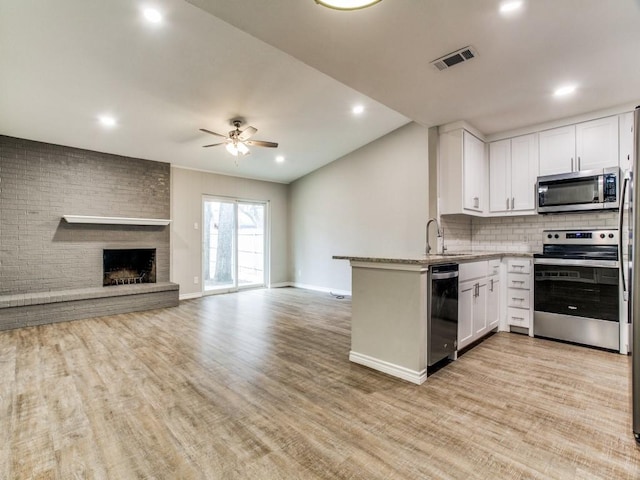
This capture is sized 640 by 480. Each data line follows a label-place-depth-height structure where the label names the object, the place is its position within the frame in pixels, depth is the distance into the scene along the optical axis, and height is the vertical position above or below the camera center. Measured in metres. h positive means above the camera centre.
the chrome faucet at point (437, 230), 3.74 +0.14
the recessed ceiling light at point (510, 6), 1.92 +1.45
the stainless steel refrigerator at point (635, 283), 1.82 -0.25
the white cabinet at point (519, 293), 3.76 -0.64
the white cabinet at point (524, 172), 3.95 +0.88
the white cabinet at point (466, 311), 3.06 -0.70
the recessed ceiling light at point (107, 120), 4.15 +1.64
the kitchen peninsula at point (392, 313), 2.53 -0.62
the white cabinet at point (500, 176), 4.17 +0.87
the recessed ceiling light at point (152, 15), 2.49 +1.83
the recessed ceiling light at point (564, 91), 3.00 +1.45
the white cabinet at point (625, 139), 3.32 +1.07
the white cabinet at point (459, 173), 3.86 +0.85
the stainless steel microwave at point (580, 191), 3.33 +0.55
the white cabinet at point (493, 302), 3.68 -0.73
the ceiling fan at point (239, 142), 4.33 +1.37
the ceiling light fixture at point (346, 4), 1.47 +1.11
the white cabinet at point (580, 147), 3.41 +1.07
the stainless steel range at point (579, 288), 3.20 -0.50
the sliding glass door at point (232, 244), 6.70 -0.05
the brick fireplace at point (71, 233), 4.55 +0.15
